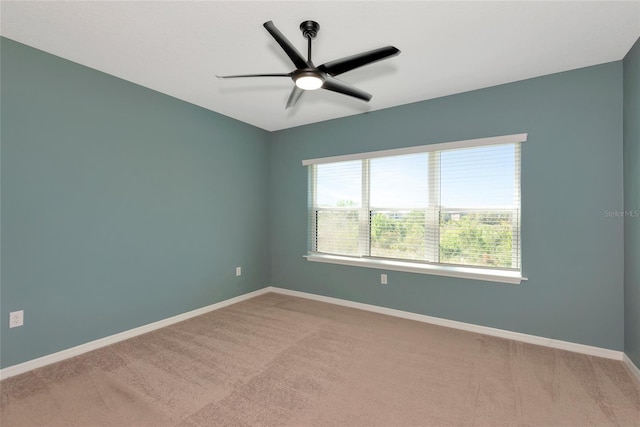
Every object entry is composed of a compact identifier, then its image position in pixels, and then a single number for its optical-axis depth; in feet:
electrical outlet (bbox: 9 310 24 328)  7.65
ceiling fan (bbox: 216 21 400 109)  6.02
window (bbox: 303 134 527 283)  10.31
